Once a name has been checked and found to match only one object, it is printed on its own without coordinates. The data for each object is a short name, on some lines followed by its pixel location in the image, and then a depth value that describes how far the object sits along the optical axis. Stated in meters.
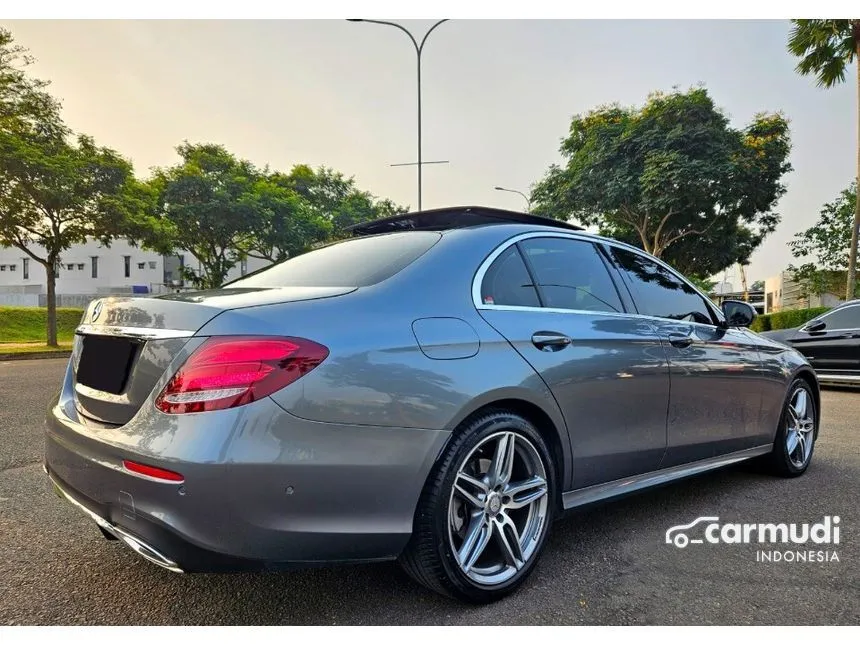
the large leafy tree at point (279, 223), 26.86
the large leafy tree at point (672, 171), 20.95
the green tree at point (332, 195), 34.69
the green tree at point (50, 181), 16.70
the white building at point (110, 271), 49.25
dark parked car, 8.91
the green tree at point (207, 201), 25.42
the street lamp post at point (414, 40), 18.17
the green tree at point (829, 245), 20.98
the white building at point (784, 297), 26.32
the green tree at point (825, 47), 14.08
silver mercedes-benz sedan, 1.91
